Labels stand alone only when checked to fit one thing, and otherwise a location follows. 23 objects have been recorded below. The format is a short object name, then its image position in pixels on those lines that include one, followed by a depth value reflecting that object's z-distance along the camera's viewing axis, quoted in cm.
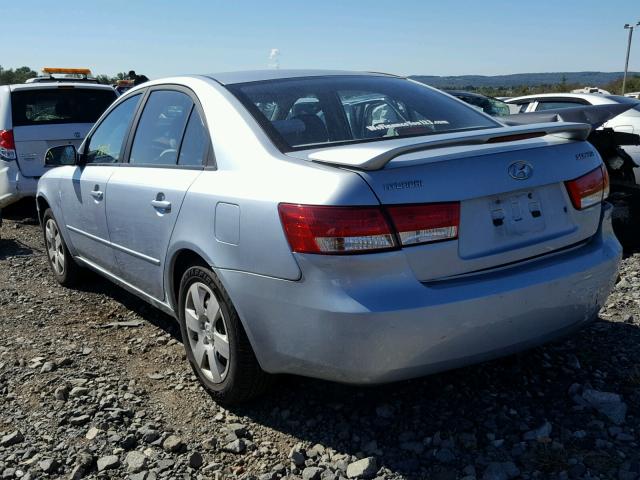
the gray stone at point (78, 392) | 350
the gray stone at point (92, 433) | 310
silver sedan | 254
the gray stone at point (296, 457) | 282
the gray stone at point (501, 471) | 262
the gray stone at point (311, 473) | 272
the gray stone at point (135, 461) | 285
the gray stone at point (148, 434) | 306
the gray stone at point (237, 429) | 308
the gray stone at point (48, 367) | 385
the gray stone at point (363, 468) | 269
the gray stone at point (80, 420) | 323
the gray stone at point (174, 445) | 297
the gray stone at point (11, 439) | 309
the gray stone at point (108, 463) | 287
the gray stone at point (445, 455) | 275
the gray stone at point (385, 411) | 309
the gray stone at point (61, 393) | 349
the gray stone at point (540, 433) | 286
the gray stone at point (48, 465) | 288
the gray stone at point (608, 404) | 300
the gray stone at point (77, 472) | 282
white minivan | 838
